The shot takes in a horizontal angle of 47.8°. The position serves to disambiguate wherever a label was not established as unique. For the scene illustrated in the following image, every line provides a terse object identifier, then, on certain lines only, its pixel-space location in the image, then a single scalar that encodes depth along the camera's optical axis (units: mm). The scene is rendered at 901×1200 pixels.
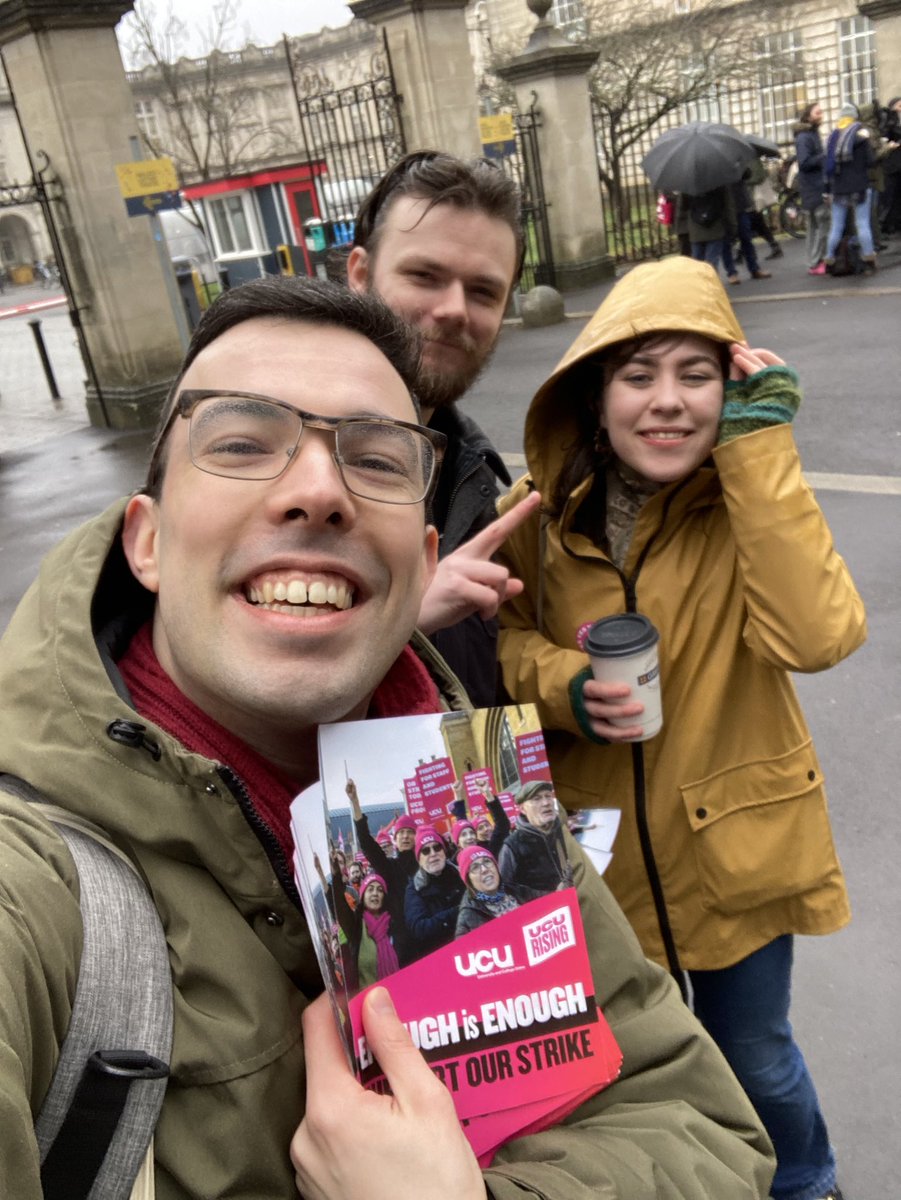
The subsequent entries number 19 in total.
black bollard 13133
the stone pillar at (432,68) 12602
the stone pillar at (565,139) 14352
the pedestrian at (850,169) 12086
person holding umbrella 11984
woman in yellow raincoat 1894
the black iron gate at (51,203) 10016
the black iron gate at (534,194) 14570
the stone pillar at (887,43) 15359
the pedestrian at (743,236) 13180
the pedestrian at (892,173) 13904
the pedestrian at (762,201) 14000
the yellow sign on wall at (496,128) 13180
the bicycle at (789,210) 17312
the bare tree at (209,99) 20688
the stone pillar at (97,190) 9680
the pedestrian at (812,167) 12727
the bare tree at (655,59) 19562
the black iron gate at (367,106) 12859
